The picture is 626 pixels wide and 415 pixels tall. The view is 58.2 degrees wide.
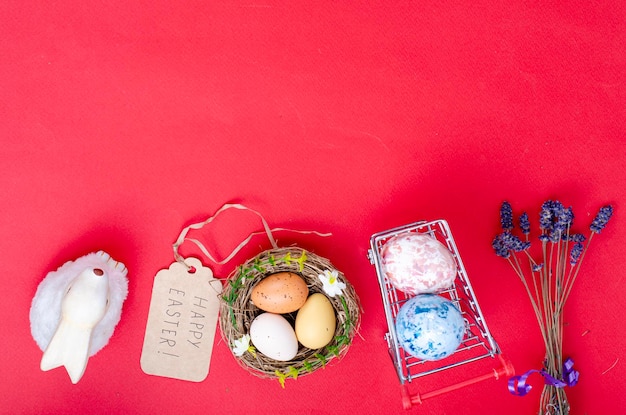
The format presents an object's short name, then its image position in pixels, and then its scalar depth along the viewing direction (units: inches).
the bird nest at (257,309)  44.4
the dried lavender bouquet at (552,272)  44.6
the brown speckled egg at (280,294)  43.3
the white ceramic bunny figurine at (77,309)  41.2
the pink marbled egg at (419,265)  40.7
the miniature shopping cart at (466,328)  40.8
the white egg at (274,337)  42.8
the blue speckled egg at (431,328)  39.3
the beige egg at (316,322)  43.2
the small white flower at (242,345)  44.1
